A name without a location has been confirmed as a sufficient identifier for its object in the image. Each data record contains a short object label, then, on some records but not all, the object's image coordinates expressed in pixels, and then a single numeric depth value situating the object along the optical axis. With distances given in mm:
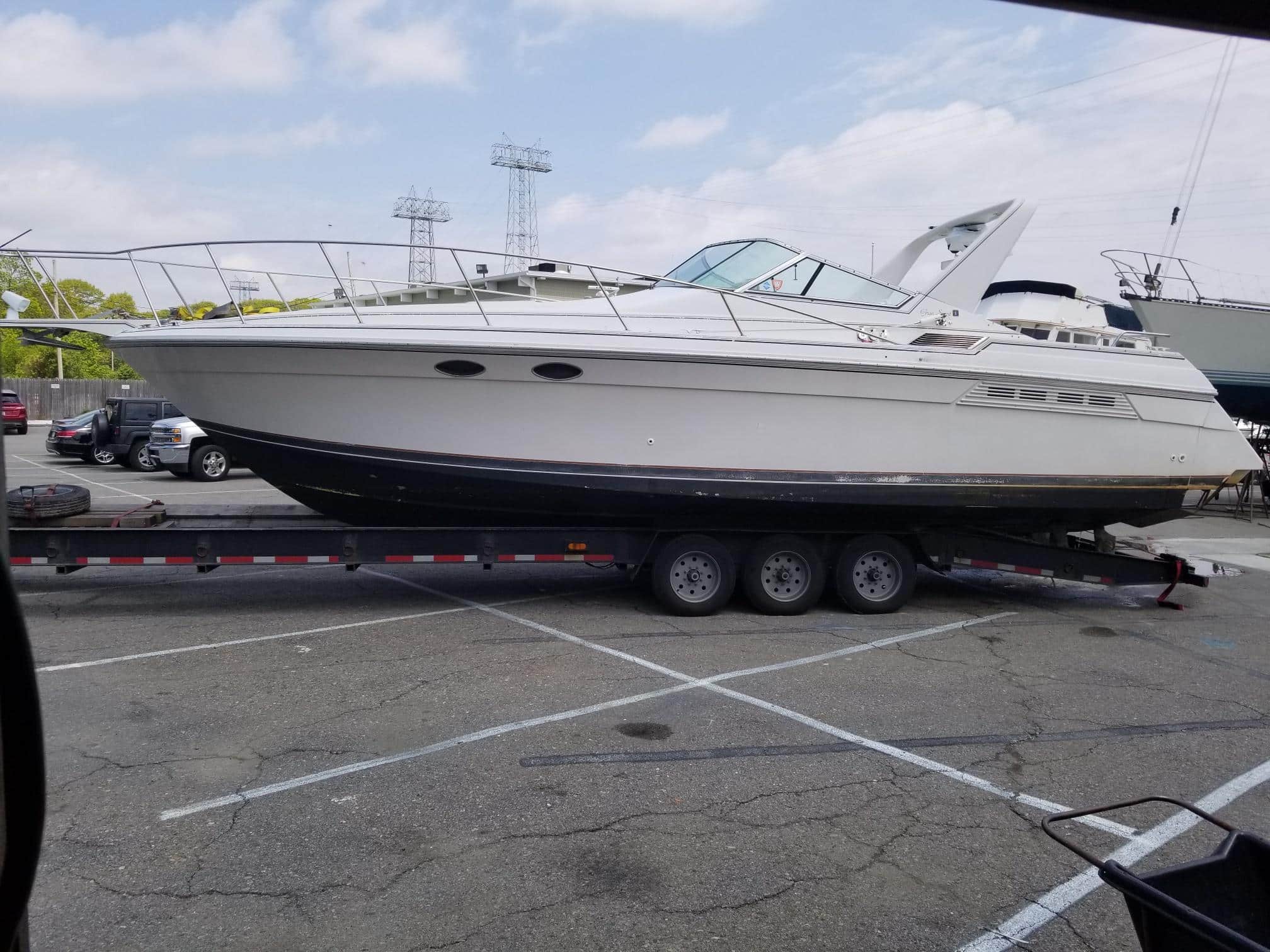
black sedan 19094
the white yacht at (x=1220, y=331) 17609
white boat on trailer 7125
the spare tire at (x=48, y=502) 7238
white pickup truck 16125
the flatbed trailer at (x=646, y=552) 7176
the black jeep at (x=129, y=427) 18422
